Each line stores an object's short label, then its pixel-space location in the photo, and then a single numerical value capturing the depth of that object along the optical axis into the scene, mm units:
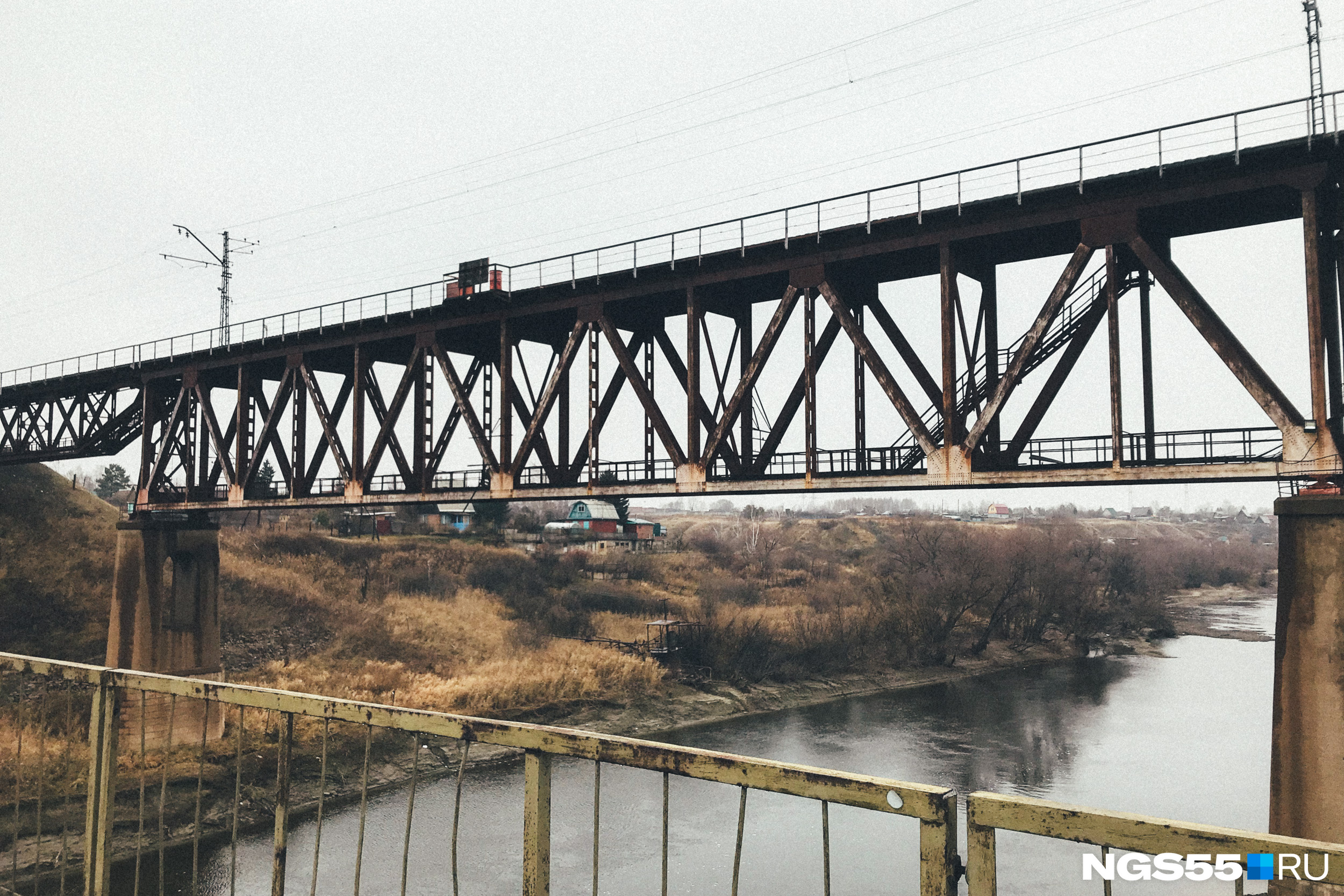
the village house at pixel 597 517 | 103438
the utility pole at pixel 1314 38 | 18984
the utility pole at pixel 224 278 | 51406
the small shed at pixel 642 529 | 103750
